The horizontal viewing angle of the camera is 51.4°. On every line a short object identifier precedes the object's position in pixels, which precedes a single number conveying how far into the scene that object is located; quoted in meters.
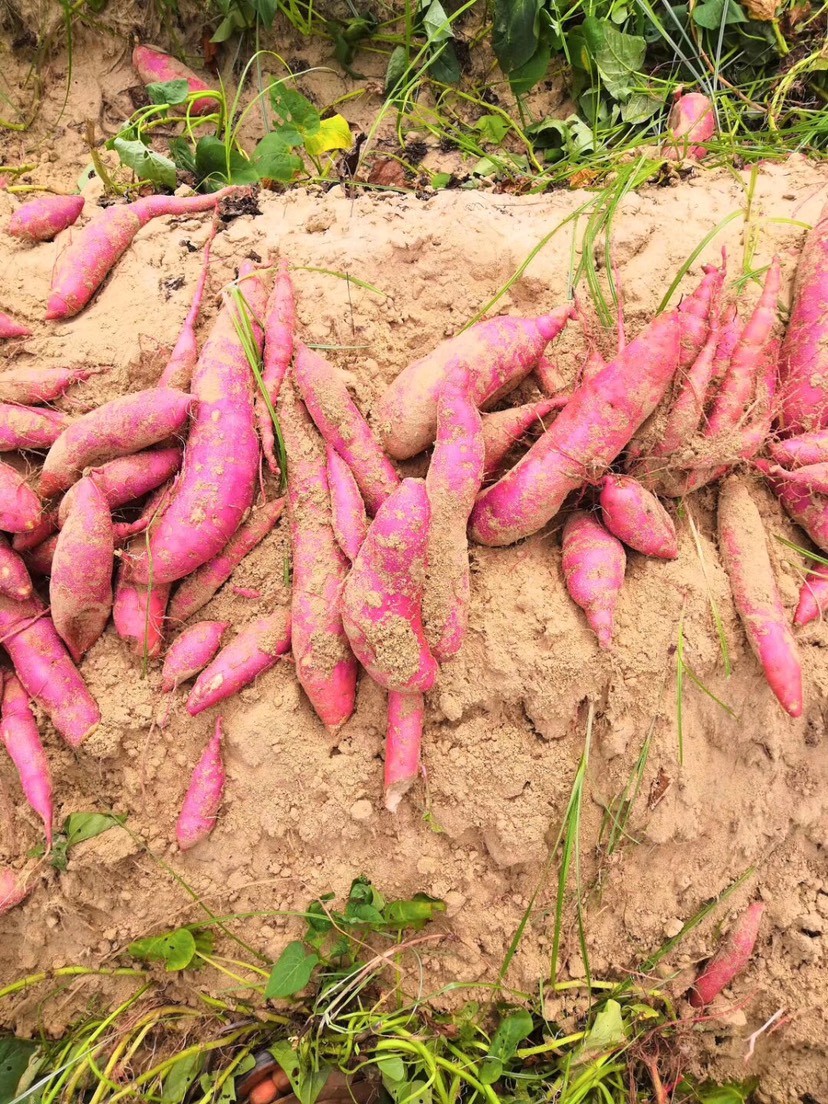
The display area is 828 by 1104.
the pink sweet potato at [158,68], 0.97
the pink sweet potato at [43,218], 0.78
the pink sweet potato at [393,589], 0.61
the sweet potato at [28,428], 0.67
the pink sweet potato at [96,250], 0.74
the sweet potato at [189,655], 0.66
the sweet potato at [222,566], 0.68
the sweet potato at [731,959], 0.69
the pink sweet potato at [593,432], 0.65
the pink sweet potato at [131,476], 0.66
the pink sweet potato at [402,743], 0.64
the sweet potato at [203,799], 0.66
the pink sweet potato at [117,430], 0.65
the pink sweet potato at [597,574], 0.64
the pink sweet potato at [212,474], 0.65
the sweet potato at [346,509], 0.65
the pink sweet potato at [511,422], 0.68
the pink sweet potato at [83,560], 0.64
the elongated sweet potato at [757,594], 0.64
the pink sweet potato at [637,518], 0.65
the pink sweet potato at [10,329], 0.72
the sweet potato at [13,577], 0.66
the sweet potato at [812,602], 0.67
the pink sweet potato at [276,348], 0.68
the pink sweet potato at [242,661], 0.65
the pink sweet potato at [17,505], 0.65
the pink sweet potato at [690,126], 0.84
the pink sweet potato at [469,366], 0.66
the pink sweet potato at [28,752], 0.66
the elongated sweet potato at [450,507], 0.64
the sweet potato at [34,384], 0.69
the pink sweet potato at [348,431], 0.67
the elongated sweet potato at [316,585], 0.65
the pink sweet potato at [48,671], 0.66
